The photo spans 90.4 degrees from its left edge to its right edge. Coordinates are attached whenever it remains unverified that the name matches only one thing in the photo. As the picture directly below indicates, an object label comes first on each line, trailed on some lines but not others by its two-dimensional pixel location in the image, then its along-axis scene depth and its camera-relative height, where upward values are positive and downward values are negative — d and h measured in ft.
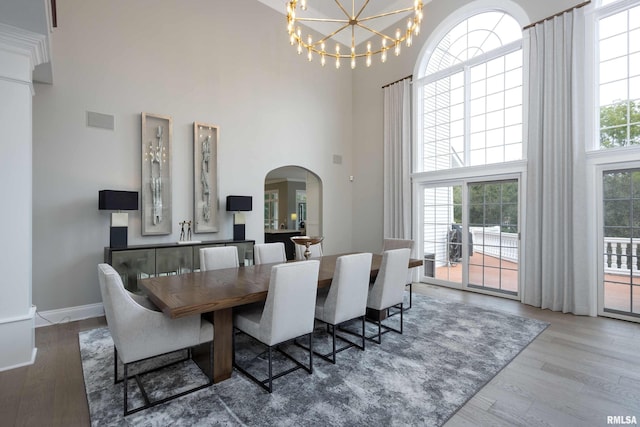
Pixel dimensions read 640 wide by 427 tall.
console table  13.14 -2.01
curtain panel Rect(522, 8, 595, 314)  13.50 +1.81
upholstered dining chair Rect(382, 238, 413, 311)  14.34 -1.58
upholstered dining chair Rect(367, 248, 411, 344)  10.40 -2.31
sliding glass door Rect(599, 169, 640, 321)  12.73 -1.31
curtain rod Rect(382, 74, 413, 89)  20.26 +8.68
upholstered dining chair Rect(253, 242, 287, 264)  13.14 -1.70
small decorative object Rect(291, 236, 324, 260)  11.24 -0.99
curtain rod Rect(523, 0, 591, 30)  13.38 +8.81
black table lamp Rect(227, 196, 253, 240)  16.73 +0.22
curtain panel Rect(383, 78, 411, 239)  20.36 +3.47
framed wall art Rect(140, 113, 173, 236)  14.88 +1.87
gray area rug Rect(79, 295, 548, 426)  6.71 -4.31
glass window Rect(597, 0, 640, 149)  12.87 +5.64
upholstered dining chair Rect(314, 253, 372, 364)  9.06 -2.39
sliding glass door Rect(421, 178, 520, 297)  16.26 -1.27
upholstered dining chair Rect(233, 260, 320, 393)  7.47 -2.40
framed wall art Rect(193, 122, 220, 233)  16.42 +1.89
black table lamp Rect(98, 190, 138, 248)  12.87 +0.26
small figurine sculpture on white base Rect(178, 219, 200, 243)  15.95 -0.94
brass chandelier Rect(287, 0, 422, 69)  9.63 +11.55
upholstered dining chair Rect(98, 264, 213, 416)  6.68 -2.59
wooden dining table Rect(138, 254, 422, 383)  7.03 -1.99
